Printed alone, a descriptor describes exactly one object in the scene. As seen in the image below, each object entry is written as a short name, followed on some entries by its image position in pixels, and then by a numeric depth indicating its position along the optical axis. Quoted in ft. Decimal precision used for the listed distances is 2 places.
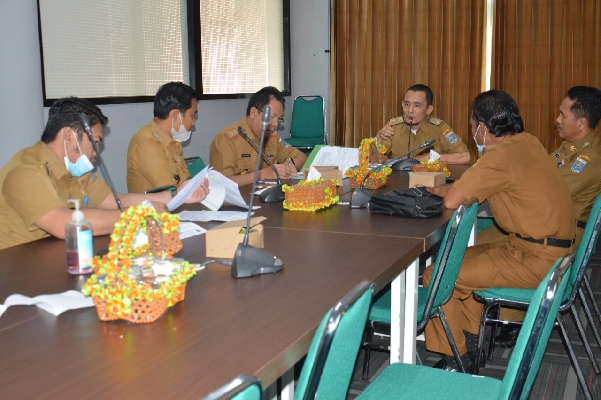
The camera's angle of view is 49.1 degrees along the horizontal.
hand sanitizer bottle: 5.90
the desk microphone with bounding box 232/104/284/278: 5.91
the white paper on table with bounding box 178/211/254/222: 8.64
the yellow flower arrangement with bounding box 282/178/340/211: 9.43
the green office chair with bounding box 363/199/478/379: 7.46
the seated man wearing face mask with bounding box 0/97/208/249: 7.41
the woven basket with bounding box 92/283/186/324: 4.66
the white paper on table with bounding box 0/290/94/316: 5.01
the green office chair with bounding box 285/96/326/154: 22.49
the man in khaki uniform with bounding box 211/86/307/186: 13.53
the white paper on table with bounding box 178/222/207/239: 7.69
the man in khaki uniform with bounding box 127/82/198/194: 11.51
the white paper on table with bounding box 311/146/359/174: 13.10
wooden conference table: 3.80
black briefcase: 8.94
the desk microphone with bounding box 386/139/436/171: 13.97
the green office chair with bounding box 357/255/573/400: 4.34
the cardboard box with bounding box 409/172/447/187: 10.53
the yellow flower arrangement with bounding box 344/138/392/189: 10.94
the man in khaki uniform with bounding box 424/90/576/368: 9.11
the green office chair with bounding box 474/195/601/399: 8.52
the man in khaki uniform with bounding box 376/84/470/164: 15.49
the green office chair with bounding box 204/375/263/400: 2.66
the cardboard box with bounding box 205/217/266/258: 6.50
